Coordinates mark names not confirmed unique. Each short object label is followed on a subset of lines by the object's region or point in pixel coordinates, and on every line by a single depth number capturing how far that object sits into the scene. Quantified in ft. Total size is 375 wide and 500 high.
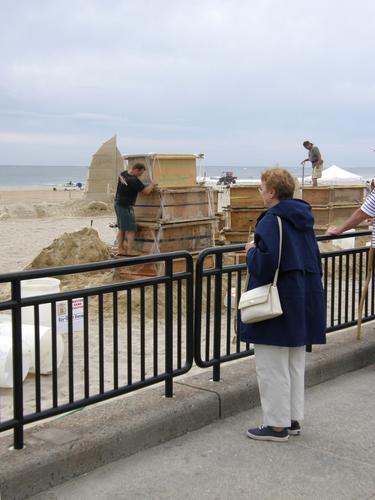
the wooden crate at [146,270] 32.71
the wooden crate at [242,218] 40.27
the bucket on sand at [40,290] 21.62
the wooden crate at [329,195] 47.44
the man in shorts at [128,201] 33.73
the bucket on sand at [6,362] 18.28
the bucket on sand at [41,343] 18.81
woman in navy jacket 12.75
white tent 100.79
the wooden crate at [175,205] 33.76
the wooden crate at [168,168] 33.91
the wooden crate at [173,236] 33.83
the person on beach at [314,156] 65.21
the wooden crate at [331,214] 47.11
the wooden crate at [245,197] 40.40
